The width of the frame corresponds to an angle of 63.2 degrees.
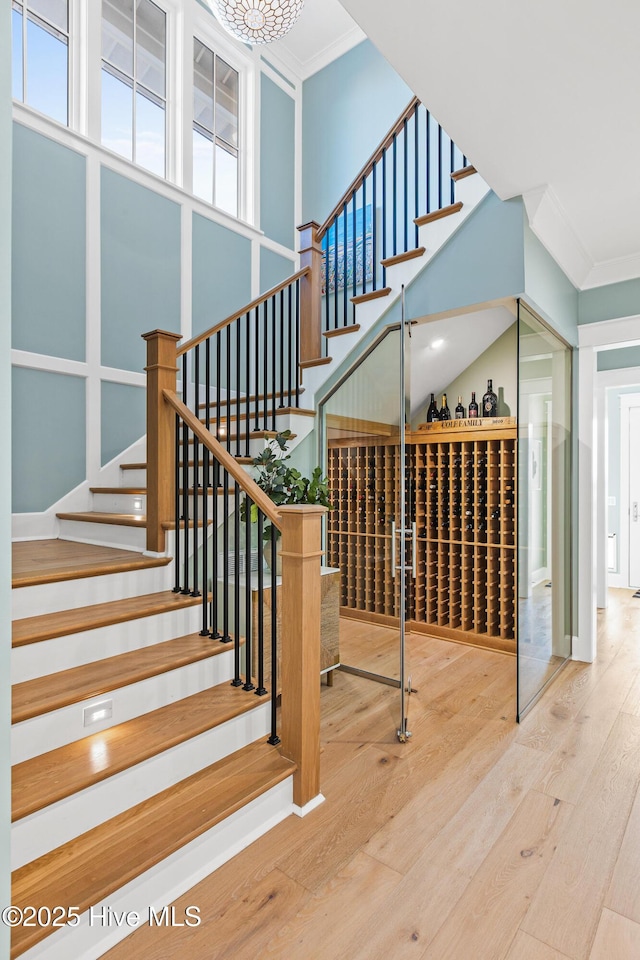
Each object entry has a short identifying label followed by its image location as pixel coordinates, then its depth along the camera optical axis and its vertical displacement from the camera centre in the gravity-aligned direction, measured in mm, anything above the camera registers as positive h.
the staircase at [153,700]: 1445 -809
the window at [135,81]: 3963 +3203
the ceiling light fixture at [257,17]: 2932 +2701
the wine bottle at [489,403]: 4266 +679
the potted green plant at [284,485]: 2795 -1
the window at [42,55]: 3461 +2943
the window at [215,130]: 4625 +3268
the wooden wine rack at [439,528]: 3043 -308
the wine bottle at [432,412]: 4535 +639
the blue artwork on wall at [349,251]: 5043 +2329
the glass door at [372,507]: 2826 -130
